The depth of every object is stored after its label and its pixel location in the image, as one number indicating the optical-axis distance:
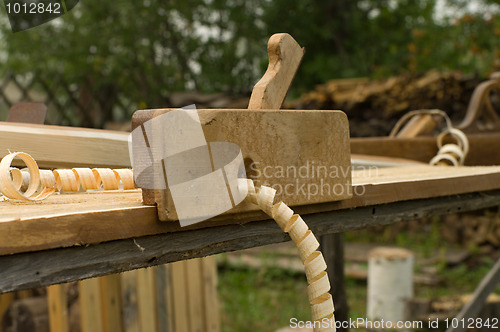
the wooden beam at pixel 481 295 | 2.50
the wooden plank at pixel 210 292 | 2.64
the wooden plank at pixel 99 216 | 0.59
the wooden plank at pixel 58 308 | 2.19
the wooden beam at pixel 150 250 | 0.60
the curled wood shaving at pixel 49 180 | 0.77
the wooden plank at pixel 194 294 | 2.60
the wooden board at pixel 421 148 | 1.74
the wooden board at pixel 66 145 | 0.98
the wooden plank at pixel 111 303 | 2.39
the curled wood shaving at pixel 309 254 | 0.74
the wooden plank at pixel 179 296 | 2.54
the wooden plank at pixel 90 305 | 2.26
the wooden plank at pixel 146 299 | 2.50
